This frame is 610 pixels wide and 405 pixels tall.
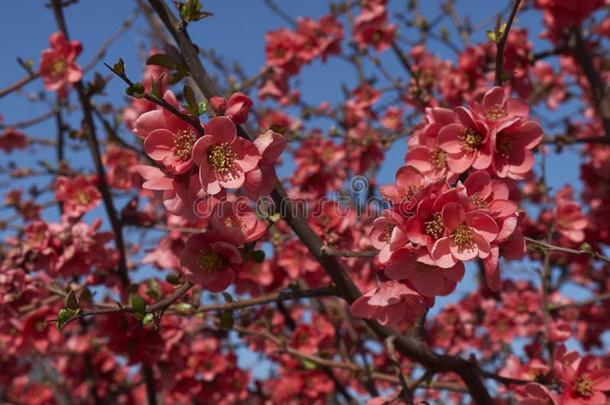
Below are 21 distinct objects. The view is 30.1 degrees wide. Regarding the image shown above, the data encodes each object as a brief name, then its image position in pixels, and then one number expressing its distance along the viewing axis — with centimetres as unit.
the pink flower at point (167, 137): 65
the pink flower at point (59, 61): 98
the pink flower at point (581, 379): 71
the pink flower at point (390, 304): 66
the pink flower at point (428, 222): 62
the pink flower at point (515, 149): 68
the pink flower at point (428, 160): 69
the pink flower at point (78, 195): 96
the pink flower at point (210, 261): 69
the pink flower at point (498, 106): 69
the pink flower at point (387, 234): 62
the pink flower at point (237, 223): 69
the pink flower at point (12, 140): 348
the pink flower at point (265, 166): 64
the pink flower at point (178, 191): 65
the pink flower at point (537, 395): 72
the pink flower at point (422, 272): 63
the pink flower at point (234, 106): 65
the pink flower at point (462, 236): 62
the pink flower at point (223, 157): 64
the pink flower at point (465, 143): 67
